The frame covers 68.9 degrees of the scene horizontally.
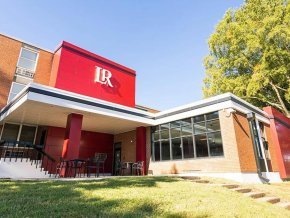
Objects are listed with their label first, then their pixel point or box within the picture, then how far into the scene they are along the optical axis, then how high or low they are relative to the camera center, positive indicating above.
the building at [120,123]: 11.75 +3.39
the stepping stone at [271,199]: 7.72 -0.91
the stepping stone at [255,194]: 8.03 -0.77
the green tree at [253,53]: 16.14 +9.80
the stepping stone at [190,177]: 10.85 -0.17
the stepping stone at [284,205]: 7.35 -1.05
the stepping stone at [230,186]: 8.85 -0.50
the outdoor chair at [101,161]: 11.44 +0.69
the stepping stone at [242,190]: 8.46 -0.63
